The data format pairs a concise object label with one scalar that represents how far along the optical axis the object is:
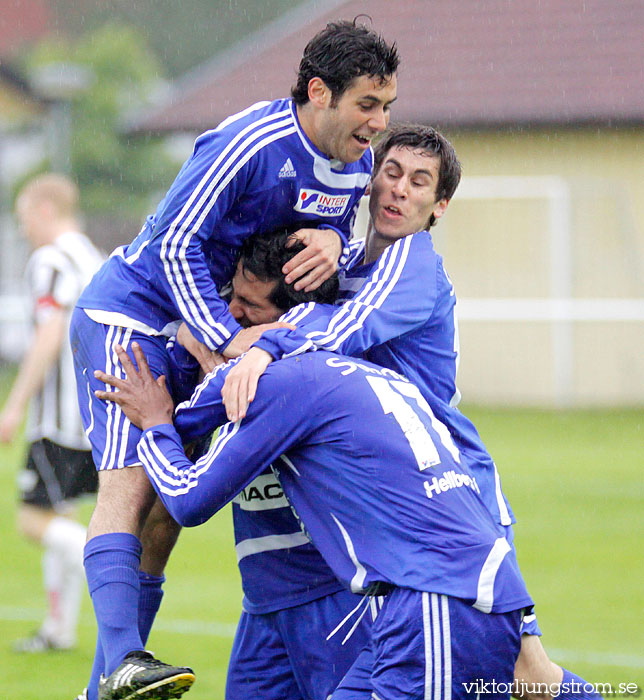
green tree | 59.44
